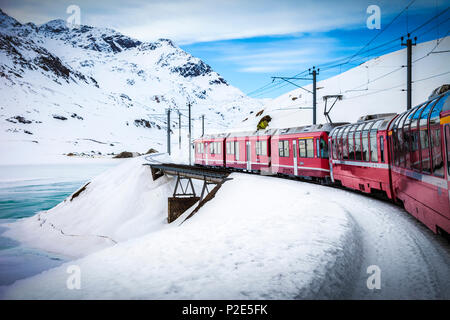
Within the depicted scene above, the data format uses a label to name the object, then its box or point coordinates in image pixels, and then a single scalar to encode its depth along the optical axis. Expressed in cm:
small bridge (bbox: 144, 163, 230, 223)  2377
